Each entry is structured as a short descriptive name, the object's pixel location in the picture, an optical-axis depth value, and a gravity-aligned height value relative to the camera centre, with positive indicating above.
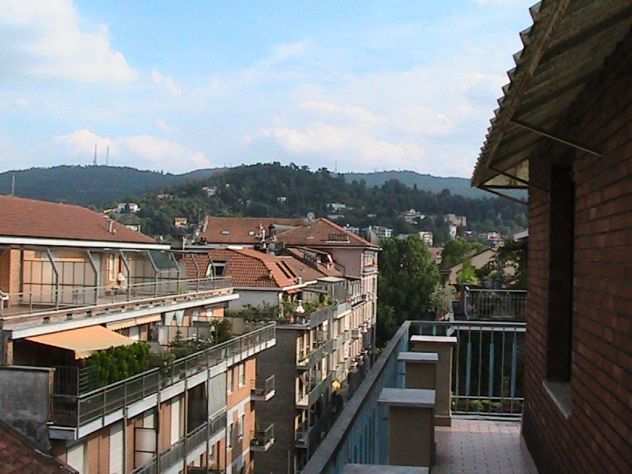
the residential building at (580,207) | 3.15 +0.29
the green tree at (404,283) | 70.19 -2.65
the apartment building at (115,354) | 16.78 -2.80
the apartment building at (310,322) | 35.94 -3.82
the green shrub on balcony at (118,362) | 18.39 -2.71
